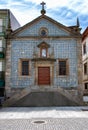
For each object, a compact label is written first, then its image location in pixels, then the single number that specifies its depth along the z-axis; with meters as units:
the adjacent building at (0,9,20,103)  11.27
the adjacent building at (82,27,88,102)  13.70
